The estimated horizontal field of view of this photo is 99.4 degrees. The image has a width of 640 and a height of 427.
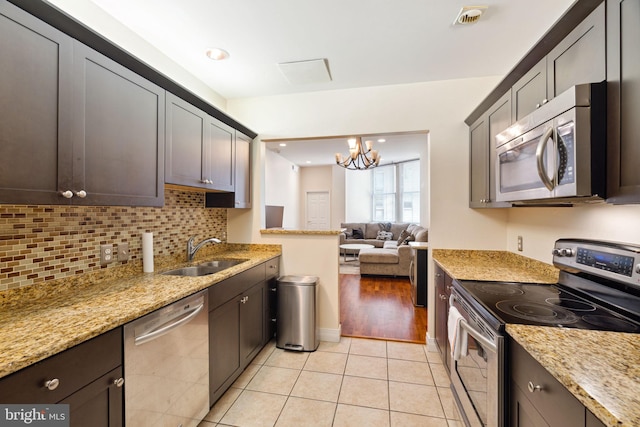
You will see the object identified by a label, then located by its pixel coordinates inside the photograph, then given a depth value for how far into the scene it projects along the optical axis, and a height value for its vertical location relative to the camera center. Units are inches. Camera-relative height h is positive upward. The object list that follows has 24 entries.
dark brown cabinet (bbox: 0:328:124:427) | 31.9 -22.5
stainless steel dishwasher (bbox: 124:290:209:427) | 46.5 -30.1
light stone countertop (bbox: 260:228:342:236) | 112.0 -7.8
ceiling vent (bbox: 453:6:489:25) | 65.4 +49.7
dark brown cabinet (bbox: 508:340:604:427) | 29.4 -23.2
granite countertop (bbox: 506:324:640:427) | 24.9 -17.3
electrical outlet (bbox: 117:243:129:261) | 70.7 -10.3
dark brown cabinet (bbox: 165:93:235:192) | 72.6 +19.9
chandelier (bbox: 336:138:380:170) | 158.4 +39.3
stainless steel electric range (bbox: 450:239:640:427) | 44.1 -17.2
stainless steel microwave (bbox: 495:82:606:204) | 42.0 +11.5
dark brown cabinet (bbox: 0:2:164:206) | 39.9 +16.1
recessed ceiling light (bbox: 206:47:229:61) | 83.3 +50.1
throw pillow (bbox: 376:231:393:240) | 290.2 -22.5
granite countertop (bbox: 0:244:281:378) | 34.3 -16.7
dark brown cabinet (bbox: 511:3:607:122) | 43.0 +28.1
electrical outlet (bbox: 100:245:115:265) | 66.3 -10.4
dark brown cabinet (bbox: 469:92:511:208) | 74.8 +20.4
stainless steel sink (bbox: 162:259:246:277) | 83.5 -18.2
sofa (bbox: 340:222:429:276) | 207.8 -30.3
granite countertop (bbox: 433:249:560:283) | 71.3 -16.4
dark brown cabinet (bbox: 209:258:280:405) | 69.4 -33.1
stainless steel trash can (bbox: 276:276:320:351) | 102.4 -38.8
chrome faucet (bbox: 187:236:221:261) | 91.9 -11.8
